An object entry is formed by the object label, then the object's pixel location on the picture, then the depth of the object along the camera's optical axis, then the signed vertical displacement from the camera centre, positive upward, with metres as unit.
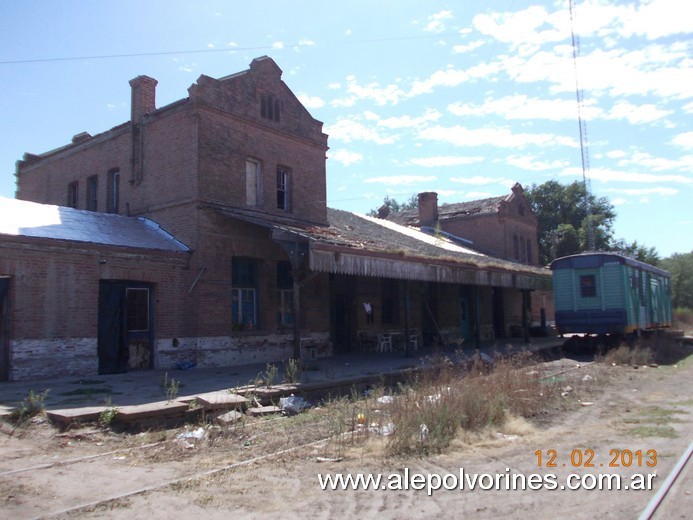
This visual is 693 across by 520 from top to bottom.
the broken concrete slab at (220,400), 9.02 -1.36
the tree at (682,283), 52.22 +1.76
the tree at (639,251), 50.22 +4.64
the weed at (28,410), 8.15 -1.27
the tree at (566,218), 45.03 +7.16
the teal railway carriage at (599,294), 18.91 +0.35
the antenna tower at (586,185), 28.23 +6.79
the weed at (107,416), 8.09 -1.36
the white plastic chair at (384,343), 20.70 -1.15
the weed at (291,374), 11.22 -1.18
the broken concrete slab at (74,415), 7.92 -1.32
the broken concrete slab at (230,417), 8.66 -1.54
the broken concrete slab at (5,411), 8.14 -1.29
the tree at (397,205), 66.45 +12.25
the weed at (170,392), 9.21 -1.29
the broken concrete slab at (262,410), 9.34 -1.57
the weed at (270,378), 10.39 -1.15
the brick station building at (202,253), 12.78 +1.53
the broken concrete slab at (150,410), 8.13 -1.34
